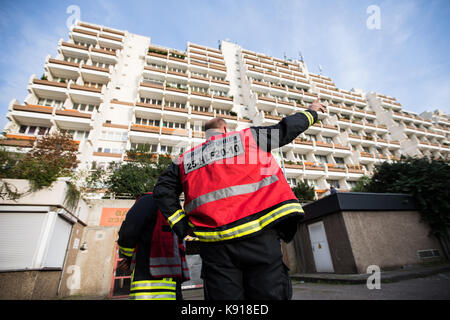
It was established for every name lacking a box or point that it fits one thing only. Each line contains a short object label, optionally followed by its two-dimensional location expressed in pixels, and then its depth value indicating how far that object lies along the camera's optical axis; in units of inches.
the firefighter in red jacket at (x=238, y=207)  58.3
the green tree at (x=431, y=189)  362.6
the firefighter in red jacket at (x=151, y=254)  88.4
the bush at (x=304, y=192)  773.8
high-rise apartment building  876.0
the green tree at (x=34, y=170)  289.0
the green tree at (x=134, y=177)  605.6
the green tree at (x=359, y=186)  738.2
